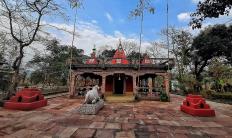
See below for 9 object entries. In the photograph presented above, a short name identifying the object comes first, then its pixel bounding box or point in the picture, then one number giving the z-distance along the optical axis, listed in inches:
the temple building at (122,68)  338.9
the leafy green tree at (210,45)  508.4
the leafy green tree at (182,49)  575.9
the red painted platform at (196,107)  181.2
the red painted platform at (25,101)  188.3
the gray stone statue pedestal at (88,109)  175.4
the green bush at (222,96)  362.8
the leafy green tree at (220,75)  435.0
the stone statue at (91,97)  191.7
